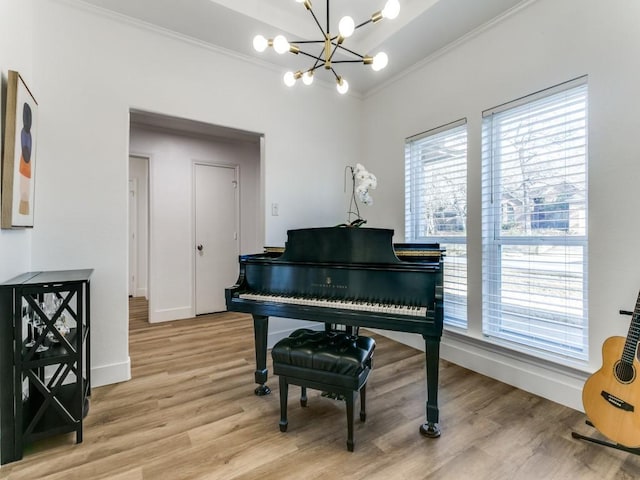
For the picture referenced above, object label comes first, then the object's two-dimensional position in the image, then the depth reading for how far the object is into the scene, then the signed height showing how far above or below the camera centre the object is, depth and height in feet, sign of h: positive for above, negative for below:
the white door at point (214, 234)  14.38 +0.23
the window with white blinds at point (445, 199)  8.96 +1.26
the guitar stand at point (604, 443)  5.06 -3.54
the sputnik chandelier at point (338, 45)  5.08 +3.61
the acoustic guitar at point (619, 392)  4.85 -2.56
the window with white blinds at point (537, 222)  6.63 +0.41
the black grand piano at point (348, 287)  5.63 -1.04
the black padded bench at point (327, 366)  5.17 -2.26
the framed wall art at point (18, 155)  5.14 +1.54
